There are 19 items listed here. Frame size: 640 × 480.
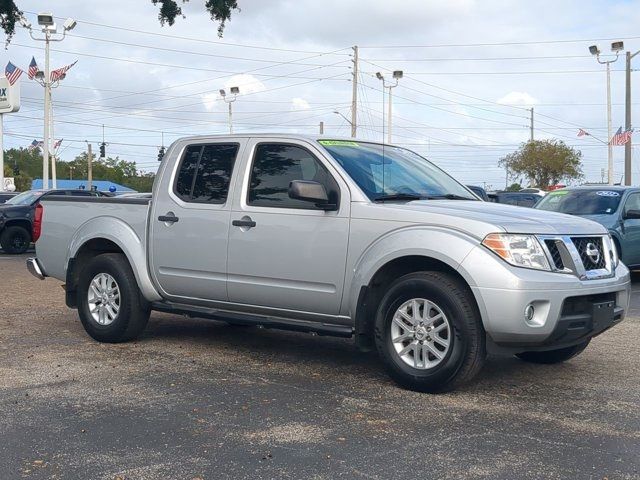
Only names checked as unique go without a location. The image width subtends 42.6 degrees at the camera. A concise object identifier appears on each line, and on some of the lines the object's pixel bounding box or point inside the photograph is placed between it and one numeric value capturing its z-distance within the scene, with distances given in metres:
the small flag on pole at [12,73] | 36.15
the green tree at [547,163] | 61.81
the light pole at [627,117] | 36.25
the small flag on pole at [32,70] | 40.25
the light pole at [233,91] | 51.27
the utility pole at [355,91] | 46.03
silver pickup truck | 5.54
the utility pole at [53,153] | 51.35
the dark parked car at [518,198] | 20.82
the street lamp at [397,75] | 45.47
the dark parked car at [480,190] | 15.65
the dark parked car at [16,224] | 20.12
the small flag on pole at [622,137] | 35.84
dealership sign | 36.19
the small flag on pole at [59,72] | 40.41
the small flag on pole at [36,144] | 67.75
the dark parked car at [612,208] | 12.78
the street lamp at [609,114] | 38.98
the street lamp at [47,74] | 36.81
